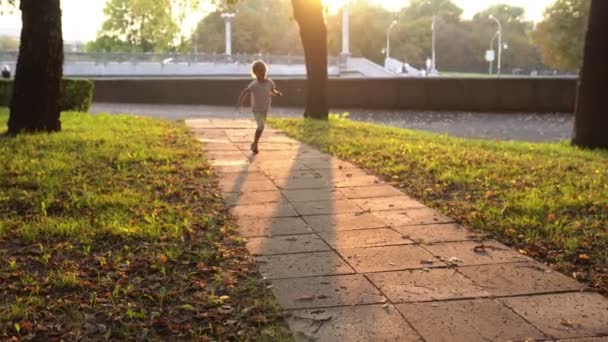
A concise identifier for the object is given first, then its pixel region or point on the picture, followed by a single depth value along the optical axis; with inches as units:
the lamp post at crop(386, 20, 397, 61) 3145.4
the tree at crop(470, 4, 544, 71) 3705.7
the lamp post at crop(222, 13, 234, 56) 2537.2
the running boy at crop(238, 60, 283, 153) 388.2
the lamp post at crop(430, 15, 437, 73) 2897.1
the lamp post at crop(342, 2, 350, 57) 2442.2
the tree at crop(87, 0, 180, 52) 2704.2
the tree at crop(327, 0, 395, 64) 3511.3
